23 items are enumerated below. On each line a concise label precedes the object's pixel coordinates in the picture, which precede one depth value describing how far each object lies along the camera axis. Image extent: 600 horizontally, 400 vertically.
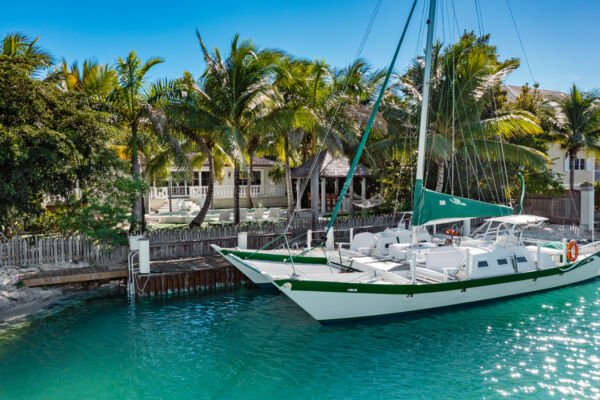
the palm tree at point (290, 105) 18.05
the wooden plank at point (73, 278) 13.45
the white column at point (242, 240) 16.41
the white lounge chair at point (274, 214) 25.94
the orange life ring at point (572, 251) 14.95
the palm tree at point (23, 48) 14.92
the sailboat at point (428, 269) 11.38
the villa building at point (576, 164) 34.91
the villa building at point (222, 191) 33.47
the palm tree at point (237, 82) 17.88
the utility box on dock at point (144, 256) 13.89
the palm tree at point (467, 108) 20.47
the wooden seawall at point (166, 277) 13.76
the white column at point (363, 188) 28.34
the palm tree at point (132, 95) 16.97
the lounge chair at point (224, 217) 24.31
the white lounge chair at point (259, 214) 24.97
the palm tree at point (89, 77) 17.12
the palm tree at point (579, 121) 25.86
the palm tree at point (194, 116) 17.38
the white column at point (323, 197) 28.31
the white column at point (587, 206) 22.48
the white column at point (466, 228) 20.51
